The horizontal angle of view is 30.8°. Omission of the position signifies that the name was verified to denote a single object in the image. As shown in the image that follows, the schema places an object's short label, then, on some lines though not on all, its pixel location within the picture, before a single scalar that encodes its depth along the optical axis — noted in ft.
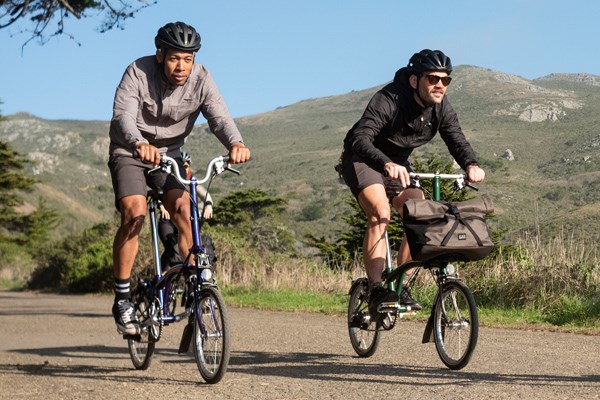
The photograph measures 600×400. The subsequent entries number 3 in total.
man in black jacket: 24.82
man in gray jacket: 24.18
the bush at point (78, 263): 79.72
